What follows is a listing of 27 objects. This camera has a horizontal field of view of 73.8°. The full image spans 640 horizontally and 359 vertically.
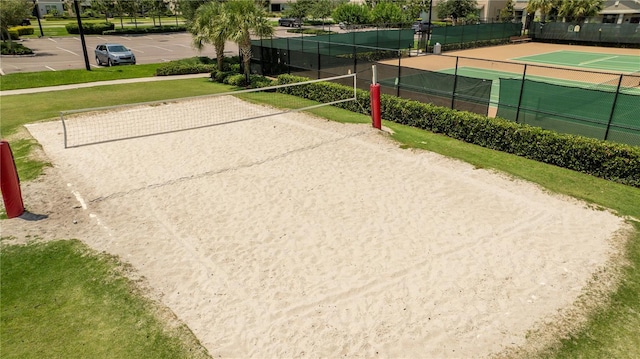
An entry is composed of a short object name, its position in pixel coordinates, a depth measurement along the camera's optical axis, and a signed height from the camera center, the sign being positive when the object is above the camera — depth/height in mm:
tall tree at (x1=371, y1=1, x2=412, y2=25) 57281 +1033
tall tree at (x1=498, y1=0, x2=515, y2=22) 59438 +1346
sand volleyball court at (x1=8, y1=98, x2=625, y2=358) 6438 -4191
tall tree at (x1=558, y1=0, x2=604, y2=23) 43156 +1300
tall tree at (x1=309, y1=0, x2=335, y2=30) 59806 +1734
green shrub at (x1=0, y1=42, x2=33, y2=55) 35625 -2221
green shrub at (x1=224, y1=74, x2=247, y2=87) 23562 -3054
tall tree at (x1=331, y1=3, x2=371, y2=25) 57906 +1045
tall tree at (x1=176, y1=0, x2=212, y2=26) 34431 +1159
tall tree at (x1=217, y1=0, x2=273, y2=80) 21422 +49
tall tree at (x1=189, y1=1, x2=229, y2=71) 22359 -323
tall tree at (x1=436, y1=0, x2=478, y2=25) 57000 +1786
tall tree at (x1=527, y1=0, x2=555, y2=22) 45531 +1652
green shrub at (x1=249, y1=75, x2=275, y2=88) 22797 -3021
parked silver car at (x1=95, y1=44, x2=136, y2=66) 29511 -2179
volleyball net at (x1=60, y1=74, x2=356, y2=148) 15438 -3646
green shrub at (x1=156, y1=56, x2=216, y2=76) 27406 -2780
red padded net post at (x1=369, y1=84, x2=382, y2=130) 15438 -2862
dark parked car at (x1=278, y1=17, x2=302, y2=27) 61584 +10
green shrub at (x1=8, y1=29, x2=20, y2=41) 43981 -1194
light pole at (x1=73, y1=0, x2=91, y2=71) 24953 -1183
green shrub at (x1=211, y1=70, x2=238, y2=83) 24922 -2914
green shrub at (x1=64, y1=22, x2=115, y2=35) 51812 -719
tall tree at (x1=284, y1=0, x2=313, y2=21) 58656 +1822
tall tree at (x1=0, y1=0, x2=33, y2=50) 32406 +653
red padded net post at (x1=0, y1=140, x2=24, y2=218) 9211 -3341
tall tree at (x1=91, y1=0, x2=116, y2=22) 56938 +2119
